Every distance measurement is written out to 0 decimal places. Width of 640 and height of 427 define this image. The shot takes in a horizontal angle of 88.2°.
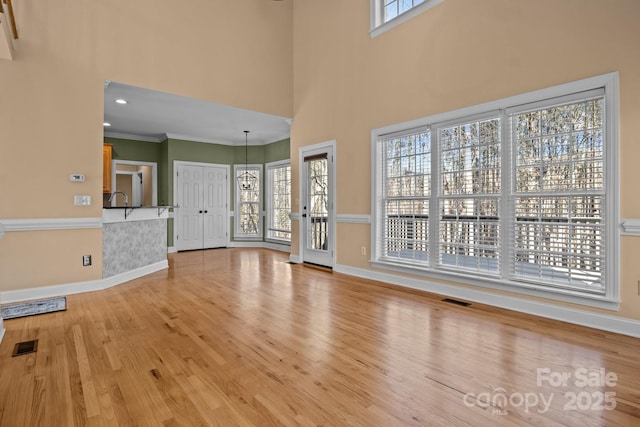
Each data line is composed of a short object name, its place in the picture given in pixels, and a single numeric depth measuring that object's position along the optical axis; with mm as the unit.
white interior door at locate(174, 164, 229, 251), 7863
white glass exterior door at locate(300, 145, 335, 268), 5609
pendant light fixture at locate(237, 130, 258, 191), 8680
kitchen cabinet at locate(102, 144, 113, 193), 6888
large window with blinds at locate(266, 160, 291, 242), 8057
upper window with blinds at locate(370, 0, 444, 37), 4234
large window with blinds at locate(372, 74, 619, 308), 2932
